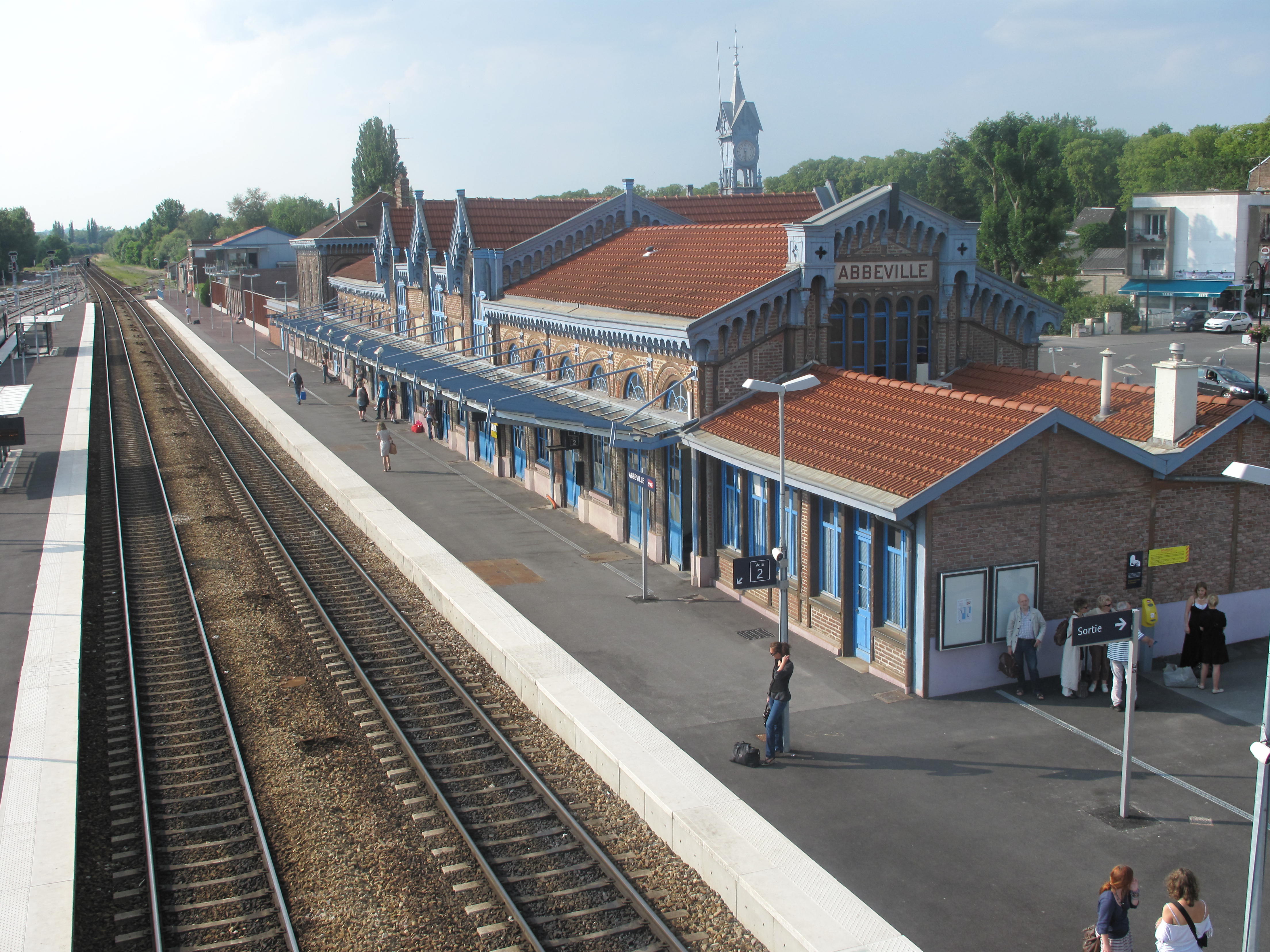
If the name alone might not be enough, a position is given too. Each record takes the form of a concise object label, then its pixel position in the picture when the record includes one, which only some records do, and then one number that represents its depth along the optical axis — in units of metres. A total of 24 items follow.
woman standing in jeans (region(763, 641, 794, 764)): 13.99
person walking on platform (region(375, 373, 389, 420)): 43.62
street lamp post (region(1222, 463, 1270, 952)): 8.91
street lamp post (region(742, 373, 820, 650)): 15.56
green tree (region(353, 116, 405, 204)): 115.50
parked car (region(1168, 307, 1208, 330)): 68.31
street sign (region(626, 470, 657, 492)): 22.08
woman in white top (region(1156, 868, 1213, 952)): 8.76
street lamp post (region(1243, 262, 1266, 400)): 33.56
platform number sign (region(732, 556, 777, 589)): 16.70
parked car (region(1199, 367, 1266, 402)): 38.78
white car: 64.12
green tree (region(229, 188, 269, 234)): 173.62
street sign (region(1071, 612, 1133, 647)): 12.93
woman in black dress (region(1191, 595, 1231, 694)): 16.22
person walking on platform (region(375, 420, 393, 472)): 34.16
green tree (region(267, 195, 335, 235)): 156.88
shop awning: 73.12
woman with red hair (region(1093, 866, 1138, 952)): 9.21
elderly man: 16.16
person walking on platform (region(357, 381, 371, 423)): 44.38
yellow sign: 17.41
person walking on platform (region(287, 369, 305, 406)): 50.38
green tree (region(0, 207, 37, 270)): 154.88
